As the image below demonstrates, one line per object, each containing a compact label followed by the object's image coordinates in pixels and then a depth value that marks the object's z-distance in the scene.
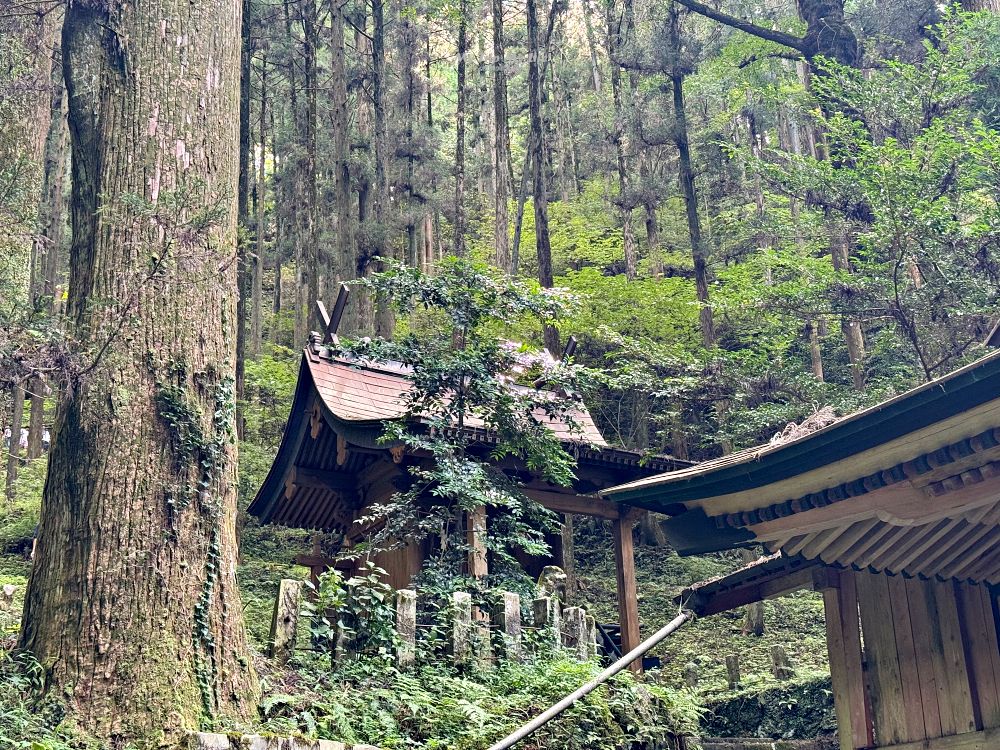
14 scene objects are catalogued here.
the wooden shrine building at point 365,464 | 11.86
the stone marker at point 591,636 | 8.62
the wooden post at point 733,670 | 15.70
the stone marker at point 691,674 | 16.67
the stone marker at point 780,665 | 15.48
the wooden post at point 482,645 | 7.65
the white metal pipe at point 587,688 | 4.86
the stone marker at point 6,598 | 11.12
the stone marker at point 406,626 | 7.29
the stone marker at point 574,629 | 8.53
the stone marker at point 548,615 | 8.40
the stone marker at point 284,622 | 6.96
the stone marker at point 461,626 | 7.60
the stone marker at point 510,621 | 7.81
